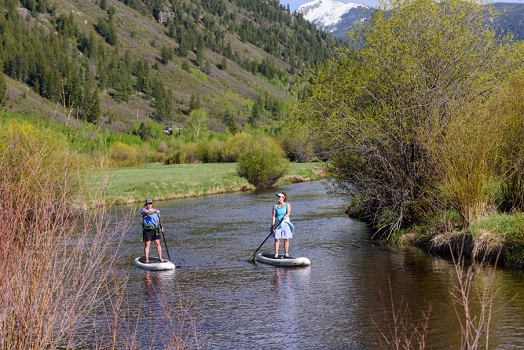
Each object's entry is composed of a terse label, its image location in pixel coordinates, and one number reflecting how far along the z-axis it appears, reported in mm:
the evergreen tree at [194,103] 160125
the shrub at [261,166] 57031
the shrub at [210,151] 95312
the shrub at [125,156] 91250
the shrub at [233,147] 89688
